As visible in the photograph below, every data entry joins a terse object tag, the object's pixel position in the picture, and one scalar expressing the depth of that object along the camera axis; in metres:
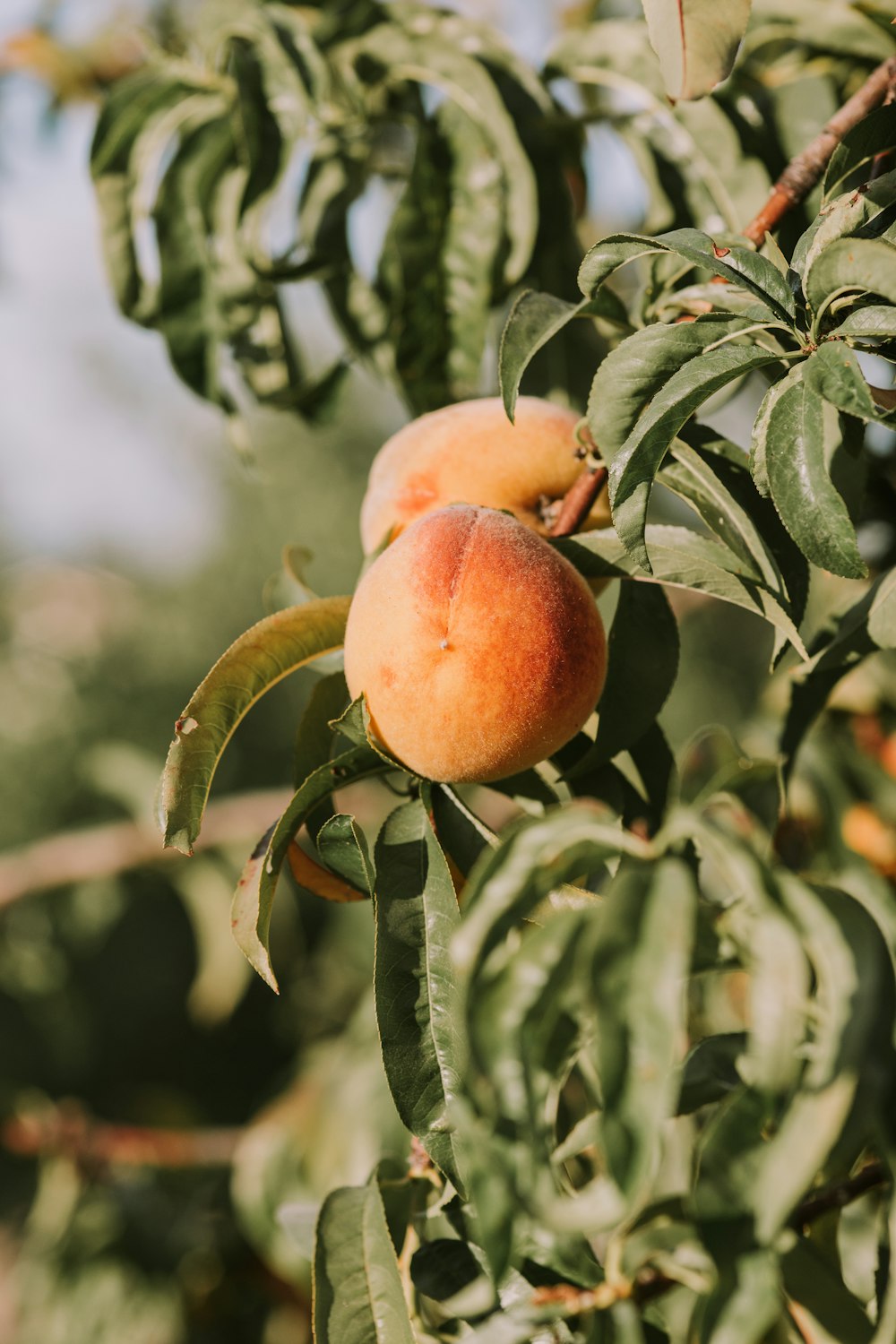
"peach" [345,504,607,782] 0.77
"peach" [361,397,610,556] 0.83
